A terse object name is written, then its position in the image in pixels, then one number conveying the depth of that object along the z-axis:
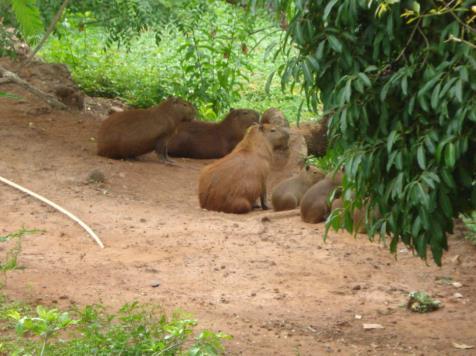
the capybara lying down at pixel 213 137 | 23.78
